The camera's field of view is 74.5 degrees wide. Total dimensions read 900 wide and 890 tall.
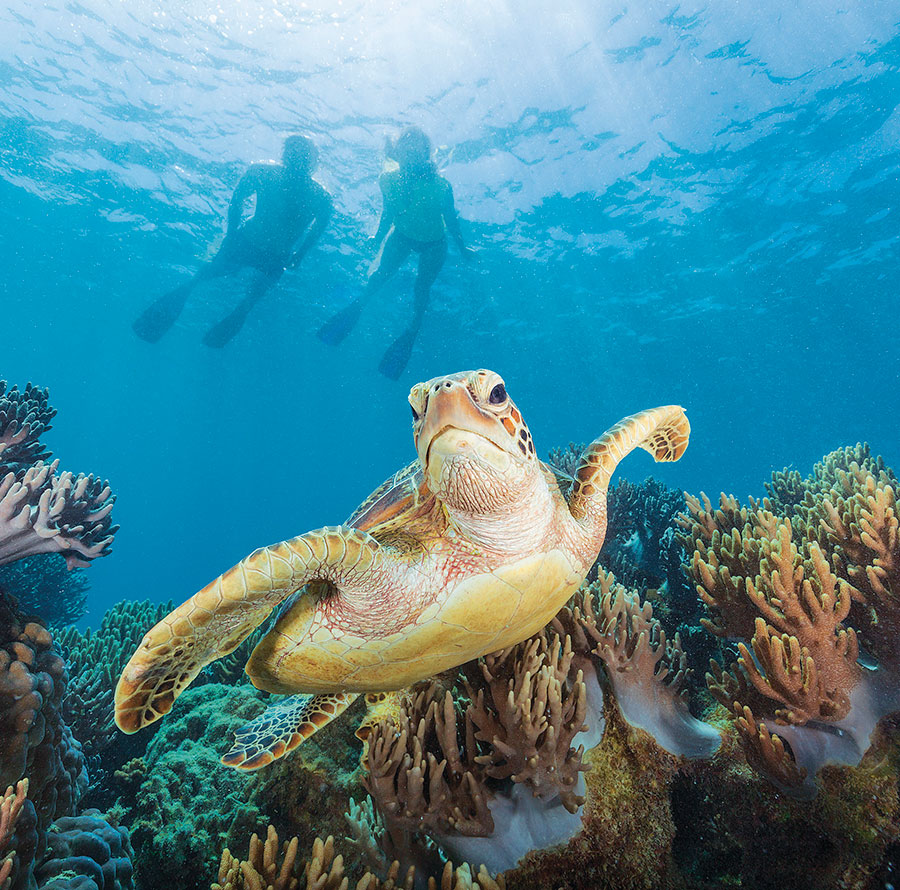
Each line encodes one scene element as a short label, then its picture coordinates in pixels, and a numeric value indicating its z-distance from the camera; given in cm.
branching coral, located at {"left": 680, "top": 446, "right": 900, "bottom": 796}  60
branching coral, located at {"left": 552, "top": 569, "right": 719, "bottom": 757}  70
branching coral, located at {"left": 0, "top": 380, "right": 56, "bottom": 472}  116
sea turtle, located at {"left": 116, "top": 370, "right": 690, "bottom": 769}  57
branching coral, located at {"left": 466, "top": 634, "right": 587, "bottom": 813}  63
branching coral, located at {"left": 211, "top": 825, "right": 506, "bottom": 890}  53
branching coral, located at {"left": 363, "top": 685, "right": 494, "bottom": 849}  63
